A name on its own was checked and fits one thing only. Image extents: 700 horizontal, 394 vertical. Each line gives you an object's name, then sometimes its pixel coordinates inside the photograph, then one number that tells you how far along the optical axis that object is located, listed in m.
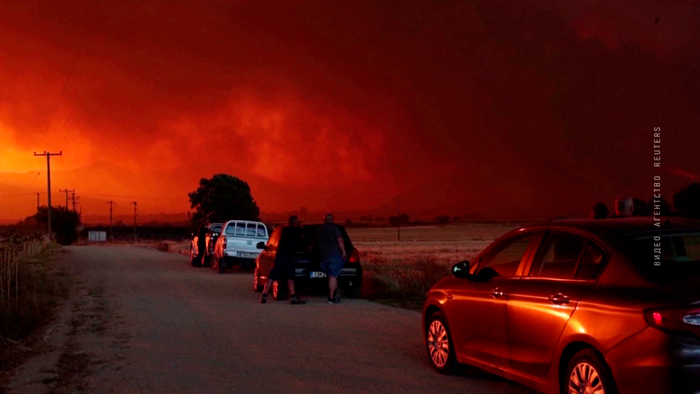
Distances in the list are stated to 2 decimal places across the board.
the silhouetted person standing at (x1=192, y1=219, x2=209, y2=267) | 32.84
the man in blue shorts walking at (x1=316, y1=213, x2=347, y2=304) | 16.70
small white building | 125.41
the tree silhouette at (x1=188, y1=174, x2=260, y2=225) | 58.66
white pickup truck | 28.23
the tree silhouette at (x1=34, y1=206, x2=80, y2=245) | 106.50
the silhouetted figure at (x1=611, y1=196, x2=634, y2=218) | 10.72
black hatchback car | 17.64
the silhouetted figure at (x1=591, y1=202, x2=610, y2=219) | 11.31
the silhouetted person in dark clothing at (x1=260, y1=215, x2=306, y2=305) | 17.04
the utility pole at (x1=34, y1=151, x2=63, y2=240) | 78.94
